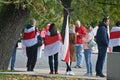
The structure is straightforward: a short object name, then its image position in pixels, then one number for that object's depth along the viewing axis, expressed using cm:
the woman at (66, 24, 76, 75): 1638
